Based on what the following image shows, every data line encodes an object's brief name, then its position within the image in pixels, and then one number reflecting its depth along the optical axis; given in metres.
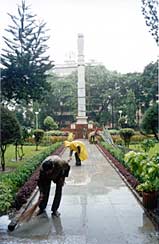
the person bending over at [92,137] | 11.12
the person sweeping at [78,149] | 5.02
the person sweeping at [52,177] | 2.39
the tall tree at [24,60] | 4.86
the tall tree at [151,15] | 3.05
